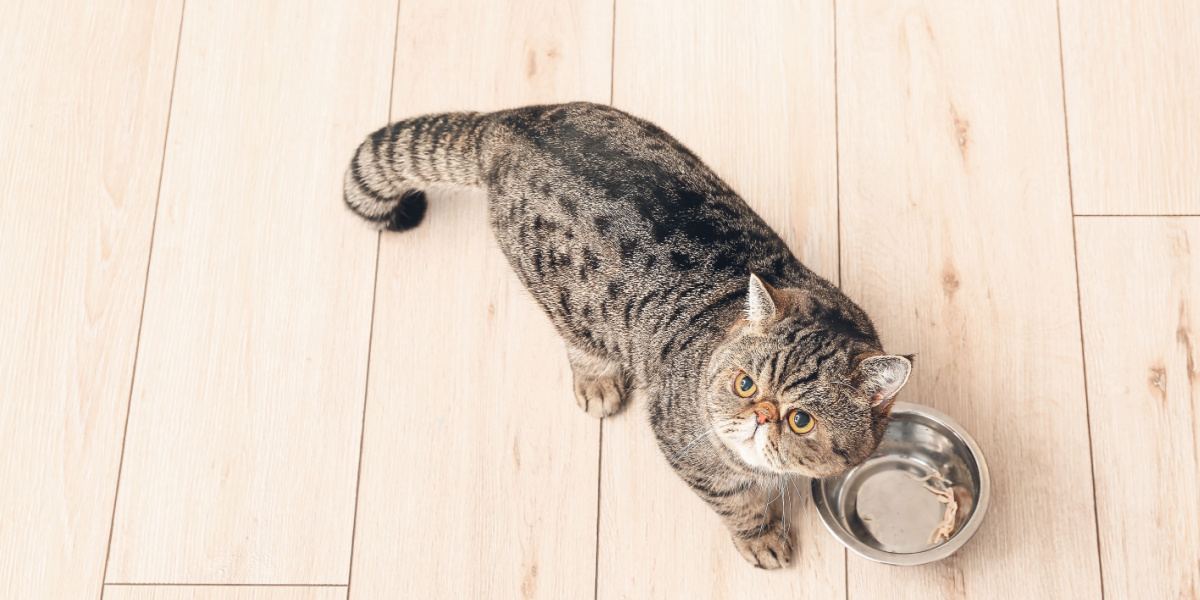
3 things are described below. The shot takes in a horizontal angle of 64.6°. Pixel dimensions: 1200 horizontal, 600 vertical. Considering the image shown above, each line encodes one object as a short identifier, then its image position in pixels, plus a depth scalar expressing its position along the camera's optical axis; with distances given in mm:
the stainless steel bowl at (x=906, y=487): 1555
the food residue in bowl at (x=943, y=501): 1566
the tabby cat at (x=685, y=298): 1266
